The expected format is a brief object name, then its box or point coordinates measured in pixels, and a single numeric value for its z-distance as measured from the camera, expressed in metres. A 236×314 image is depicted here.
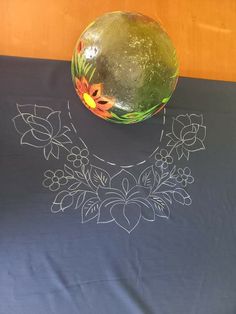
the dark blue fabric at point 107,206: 0.82
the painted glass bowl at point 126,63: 0.55
